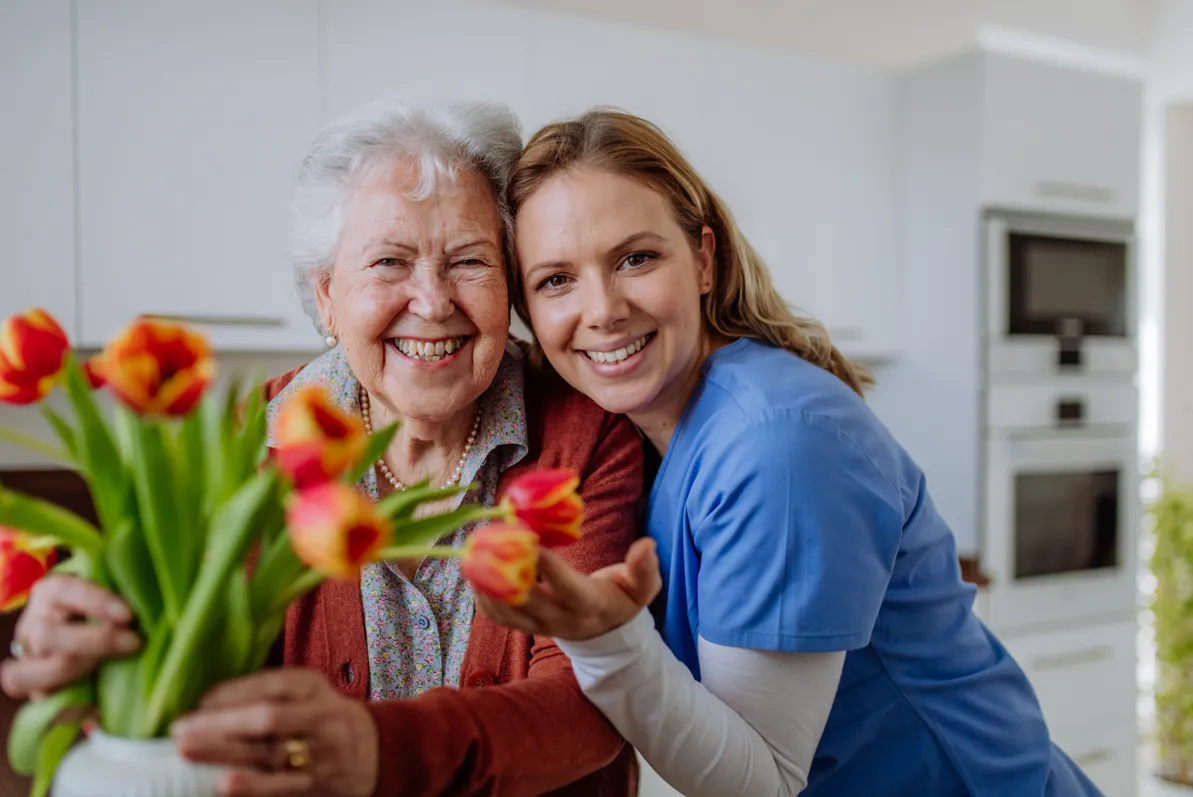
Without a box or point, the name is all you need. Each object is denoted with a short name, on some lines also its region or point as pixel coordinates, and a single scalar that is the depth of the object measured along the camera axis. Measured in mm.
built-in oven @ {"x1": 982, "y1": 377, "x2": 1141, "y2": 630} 2783
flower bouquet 472
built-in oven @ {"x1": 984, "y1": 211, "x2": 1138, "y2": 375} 2789
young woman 855
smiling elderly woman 952
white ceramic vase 482
